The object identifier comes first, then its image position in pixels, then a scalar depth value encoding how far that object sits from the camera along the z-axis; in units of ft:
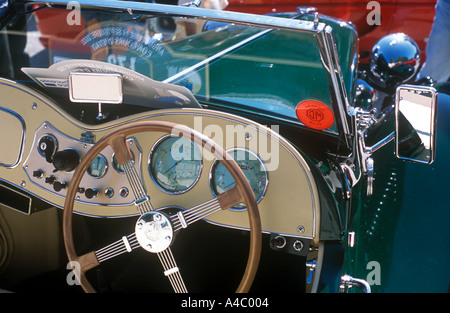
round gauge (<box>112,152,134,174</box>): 5.38
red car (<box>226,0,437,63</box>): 13.85
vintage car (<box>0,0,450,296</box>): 4.92
